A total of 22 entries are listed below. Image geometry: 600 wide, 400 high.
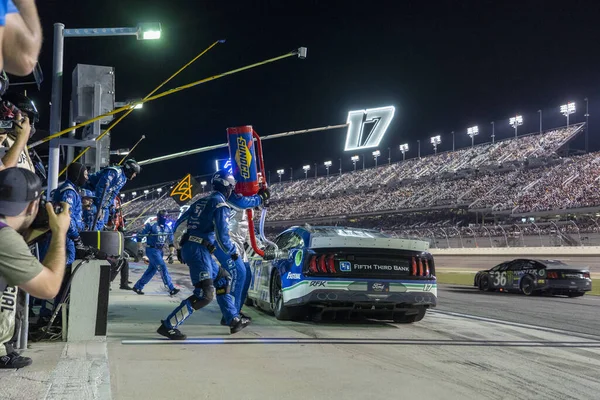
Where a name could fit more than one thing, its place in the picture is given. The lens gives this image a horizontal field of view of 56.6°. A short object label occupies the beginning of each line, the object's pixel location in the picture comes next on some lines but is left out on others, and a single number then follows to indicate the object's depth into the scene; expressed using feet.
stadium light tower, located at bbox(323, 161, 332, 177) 284.00
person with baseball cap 7.16
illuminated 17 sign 36.45
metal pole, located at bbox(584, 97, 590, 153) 185.88
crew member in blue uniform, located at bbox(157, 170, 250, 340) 18.95
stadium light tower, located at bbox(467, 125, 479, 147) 217.97
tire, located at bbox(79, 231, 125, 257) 17.16
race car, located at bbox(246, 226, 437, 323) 22.56
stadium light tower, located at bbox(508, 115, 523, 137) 198.71
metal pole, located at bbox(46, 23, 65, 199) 23.04
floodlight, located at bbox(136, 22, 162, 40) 25.43
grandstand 143.74
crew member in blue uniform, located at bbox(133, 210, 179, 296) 37.78
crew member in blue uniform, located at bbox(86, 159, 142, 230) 23.45
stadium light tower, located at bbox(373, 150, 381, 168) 267.18
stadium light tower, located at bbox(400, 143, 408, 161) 245.86
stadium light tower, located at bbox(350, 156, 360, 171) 273.95
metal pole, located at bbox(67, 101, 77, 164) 32.68
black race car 48.98
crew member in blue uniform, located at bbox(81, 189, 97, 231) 23.93
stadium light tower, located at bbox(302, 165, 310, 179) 295.89
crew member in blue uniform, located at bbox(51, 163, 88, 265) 18.28
